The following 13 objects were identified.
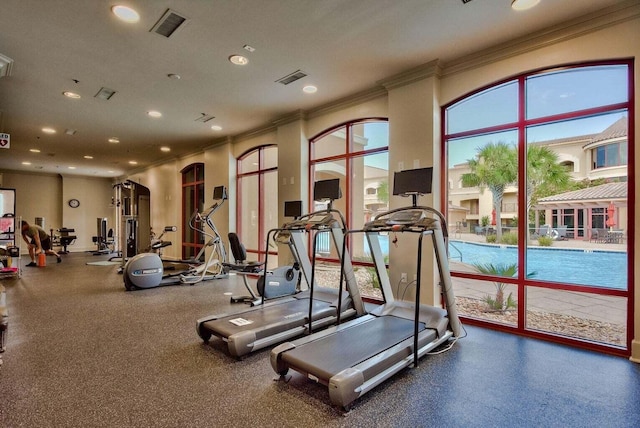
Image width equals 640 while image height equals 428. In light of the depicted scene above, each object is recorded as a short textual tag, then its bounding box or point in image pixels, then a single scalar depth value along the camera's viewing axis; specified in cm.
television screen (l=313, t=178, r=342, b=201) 422
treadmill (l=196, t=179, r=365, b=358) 335
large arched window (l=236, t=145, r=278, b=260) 748
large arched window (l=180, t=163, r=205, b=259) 972
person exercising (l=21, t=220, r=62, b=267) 898
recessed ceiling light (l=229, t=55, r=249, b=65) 416
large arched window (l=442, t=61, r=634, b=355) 342
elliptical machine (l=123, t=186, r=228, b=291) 609
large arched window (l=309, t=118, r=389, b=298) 540
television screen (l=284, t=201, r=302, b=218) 480
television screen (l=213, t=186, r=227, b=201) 652
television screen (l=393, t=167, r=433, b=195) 341
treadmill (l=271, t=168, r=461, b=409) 246
